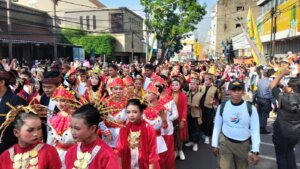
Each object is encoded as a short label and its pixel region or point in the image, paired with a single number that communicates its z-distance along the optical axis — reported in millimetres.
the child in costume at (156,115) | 3073
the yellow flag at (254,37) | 8161
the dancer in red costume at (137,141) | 2510
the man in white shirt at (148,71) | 5500
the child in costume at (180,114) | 4175
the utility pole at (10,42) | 13557
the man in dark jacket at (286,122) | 3117
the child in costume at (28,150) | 1812
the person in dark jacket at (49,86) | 2902
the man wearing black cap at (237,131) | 2757
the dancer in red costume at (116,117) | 3034
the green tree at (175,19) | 23478
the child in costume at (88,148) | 1795
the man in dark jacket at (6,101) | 2213
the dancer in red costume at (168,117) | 3182
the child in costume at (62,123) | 2344
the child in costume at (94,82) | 4132
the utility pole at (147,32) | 14861
